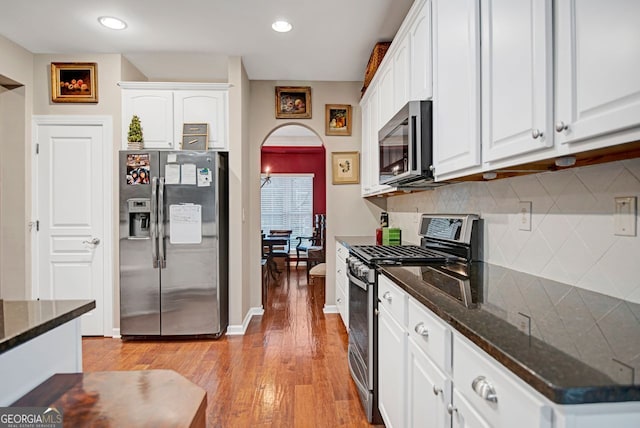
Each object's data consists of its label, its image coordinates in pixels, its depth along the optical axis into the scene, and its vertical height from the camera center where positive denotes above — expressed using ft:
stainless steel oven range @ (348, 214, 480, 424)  6.39 -0.95
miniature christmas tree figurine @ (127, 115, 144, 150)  10.96 +2.46
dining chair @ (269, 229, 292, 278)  19.91 -2.12
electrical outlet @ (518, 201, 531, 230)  5.07 -0.05
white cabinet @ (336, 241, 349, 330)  10.66 -2.30
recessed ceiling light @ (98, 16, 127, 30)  9.10 +5.08
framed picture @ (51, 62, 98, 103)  11.07 +4.20
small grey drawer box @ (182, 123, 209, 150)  11.29 +2.50
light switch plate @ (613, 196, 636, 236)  3.48 -0.04
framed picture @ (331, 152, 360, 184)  13.50 +1.77
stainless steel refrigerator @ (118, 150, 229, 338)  10.59 -0.94
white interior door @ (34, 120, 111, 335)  11.02 -0.06
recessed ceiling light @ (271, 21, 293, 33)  9.36 +5.09
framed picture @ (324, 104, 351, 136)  13.44 +3.58
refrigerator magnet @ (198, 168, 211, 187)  10.64 +1.10
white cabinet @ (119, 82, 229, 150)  11.28 +3.40
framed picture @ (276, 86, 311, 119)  13.34 +4.21
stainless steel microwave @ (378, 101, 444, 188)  6.40 +1.32
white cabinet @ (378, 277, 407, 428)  5.01 -2.23
